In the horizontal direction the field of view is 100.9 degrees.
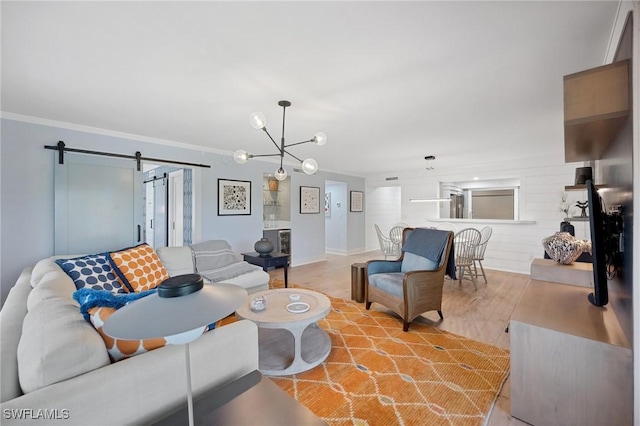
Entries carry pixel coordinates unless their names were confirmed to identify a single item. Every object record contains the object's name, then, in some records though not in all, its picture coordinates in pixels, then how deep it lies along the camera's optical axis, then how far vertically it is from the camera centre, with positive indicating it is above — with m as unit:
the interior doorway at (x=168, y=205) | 4.68 +0.14
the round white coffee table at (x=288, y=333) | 2.06 -1.20
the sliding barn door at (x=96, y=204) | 3.21 +0.11
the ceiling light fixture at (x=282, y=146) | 2.22 +0.71
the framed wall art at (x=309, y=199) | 6.00 +0.31
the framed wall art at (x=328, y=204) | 7.88 +0.25
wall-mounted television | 1.35 -0.15
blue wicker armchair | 2.72 -0.73
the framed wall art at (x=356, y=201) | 7.37 +0.32
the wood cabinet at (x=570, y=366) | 1.29 -0.81
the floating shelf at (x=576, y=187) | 2.12 +0.25
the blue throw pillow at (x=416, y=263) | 2.99 -0.61
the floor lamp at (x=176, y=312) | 0.54 -0.23
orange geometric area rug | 1.65 -1.24
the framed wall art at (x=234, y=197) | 4.64 +0.28
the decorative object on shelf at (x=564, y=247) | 2.25 -0.30
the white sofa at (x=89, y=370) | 0.81 -0.55
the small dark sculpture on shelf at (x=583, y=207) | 3.07 +0.06
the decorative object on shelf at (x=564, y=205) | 4.71 +0.13
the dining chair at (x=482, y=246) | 4.48 -0.59
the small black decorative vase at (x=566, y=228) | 3.15 -0.19
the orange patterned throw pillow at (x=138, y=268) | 2.56 -0.56
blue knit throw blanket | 1.14 -0.39
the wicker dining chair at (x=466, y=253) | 4.27 -0.67
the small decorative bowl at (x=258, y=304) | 2.24 -0.79
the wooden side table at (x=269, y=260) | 3.89 -0.72
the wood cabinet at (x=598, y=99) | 1.22 +0.54
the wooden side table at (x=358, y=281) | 3.51 -0.92
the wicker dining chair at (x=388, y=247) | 5.46 -0.73
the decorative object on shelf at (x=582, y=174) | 2.58 +0.38
